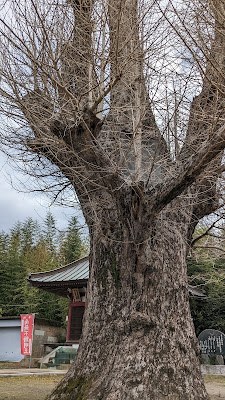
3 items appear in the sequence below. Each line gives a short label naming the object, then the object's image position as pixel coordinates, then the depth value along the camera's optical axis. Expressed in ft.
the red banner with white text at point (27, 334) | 46.73
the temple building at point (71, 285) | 46.39
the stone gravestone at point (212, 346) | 42.65
